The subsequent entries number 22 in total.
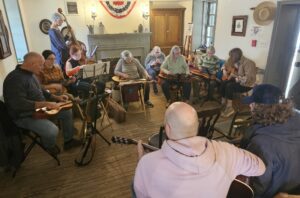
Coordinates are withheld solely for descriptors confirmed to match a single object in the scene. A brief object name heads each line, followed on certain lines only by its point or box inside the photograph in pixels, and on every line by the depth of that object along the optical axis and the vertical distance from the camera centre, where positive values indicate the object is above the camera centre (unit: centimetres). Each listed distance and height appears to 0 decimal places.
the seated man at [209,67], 425 -74
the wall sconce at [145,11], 605 +53
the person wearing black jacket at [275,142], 119 -63
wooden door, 639 +9
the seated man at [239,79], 360 -81
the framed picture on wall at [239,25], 413 +7
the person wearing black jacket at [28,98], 217 -66
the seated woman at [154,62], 494 -74
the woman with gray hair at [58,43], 385 -20
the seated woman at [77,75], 340 -67
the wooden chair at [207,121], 202 -85
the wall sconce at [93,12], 560 +48
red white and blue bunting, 574 +62
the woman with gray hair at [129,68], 389 -67
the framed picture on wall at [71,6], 538 +61
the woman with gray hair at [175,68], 407 -71
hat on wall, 356 +26
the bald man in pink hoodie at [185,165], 93 -58
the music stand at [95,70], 328 -58
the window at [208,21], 597 +24
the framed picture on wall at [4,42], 281 -12
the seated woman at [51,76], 296 -61
